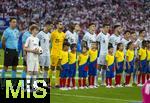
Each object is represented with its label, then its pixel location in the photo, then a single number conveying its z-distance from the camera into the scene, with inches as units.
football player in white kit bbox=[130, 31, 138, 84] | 784.3
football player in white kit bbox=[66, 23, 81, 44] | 721.6
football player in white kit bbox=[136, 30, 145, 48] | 795.3
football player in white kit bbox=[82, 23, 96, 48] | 738.2
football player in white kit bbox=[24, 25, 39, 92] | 600.7
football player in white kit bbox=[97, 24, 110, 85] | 753.0
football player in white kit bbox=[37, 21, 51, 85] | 699.4
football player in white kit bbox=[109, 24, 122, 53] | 772.0
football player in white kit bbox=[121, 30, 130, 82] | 778.2
